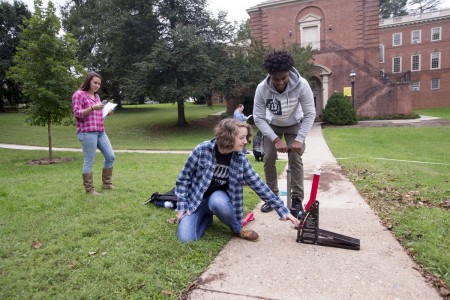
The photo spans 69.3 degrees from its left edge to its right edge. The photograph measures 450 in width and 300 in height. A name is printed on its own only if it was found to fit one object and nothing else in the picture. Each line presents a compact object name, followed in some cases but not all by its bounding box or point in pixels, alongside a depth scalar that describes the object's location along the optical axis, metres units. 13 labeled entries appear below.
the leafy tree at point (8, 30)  33.62
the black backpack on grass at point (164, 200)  4.24
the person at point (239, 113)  11.71
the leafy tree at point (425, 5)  53.09
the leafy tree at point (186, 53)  18.98
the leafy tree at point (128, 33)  20.72
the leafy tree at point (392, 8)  55.81
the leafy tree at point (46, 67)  9.30
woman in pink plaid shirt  4.68
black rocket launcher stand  3.03
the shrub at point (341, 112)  22.36
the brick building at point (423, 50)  40.47
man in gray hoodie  3.56
